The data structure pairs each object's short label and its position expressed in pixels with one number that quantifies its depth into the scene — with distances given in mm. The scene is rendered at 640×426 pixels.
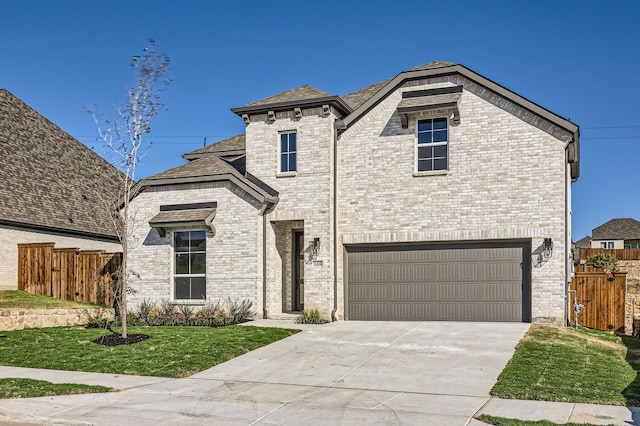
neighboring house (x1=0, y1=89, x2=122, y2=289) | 22000
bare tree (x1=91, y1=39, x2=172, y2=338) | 14875
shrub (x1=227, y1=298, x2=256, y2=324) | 17906
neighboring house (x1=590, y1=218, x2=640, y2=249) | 66250
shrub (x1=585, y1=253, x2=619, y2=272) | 38762
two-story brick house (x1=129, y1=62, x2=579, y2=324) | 16891
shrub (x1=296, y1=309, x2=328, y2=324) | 17734
